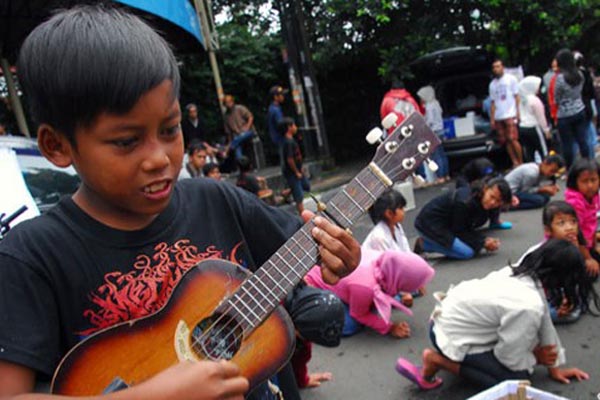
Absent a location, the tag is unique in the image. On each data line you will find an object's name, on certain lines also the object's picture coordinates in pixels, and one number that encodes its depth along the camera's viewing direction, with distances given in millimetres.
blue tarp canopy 5735
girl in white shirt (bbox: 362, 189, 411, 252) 4027
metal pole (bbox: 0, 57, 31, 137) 8344
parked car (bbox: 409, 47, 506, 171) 8766
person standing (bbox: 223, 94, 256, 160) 9438
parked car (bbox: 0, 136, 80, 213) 2883
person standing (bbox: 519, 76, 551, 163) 7836
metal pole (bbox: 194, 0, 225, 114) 9062
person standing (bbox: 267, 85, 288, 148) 8008
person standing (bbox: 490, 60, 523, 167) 8008
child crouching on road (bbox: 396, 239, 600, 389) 2553
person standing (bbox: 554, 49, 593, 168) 6578
